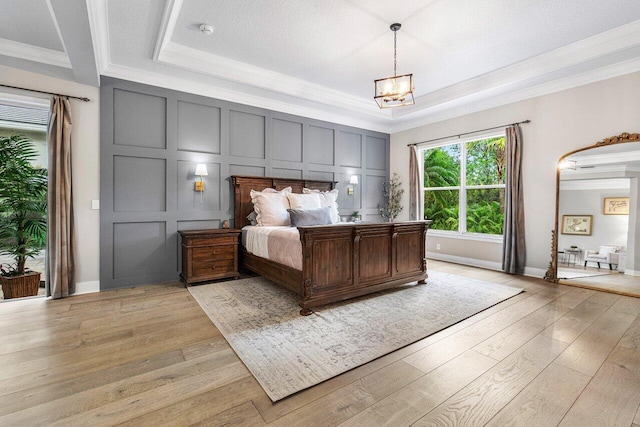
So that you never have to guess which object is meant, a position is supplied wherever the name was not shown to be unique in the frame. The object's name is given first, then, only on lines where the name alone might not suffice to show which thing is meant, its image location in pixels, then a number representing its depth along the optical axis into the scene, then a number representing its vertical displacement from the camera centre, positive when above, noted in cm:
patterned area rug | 200 -106
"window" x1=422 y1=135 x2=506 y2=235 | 519 +50
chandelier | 322 +141
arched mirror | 365 -8
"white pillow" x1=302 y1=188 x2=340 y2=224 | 499 +22
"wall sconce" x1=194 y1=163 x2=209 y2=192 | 427 +54
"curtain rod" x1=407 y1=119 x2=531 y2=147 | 463 +145
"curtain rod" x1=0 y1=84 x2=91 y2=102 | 335 +139
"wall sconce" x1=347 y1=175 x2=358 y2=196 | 597 +57
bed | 298 -62
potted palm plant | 352 -1
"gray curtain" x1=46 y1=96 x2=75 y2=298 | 344 +9
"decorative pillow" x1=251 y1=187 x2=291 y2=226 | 441 +3
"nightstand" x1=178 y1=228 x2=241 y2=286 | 390 -64
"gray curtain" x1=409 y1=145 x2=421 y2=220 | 621 +62
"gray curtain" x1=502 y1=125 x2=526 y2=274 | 463 -1
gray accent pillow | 413 -10
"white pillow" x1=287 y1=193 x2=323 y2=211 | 464 +14
